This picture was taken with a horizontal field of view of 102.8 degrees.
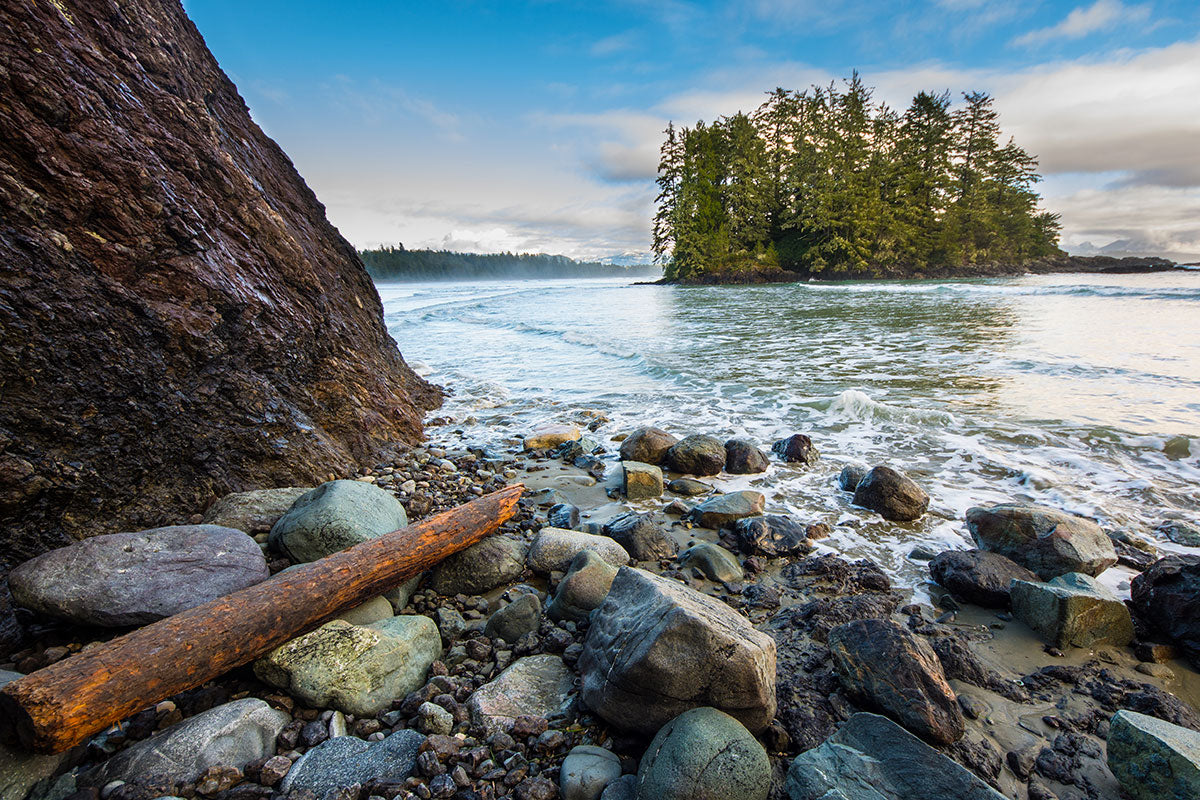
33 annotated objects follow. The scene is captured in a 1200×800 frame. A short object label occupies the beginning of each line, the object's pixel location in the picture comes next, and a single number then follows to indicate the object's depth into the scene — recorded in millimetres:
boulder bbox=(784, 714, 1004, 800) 1629
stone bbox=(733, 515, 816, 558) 3768
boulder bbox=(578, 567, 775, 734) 1979
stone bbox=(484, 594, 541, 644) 2805
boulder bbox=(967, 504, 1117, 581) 3299
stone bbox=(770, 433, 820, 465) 5451
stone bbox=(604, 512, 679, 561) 3764
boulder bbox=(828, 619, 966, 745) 2092
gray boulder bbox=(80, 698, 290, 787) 1770
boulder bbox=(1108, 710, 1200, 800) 1666
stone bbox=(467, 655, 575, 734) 2203
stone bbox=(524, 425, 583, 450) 6160
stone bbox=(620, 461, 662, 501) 4824
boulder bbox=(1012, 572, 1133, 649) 2680
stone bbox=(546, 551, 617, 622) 2898
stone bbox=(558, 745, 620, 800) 1832
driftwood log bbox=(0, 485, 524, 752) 1633
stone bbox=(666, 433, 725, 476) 5293
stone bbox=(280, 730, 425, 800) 1829
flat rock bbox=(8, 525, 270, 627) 2309
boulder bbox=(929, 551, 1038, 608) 3059
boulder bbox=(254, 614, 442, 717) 2193
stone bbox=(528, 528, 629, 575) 3457
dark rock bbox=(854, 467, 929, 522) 4195
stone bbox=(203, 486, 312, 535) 3346
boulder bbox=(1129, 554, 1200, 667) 2615
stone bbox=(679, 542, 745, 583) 3490
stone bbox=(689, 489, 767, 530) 4211
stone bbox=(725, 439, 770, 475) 5258
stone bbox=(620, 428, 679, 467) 5605
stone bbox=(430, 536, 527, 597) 3230
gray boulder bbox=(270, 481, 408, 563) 3029
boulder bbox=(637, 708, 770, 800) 1698
